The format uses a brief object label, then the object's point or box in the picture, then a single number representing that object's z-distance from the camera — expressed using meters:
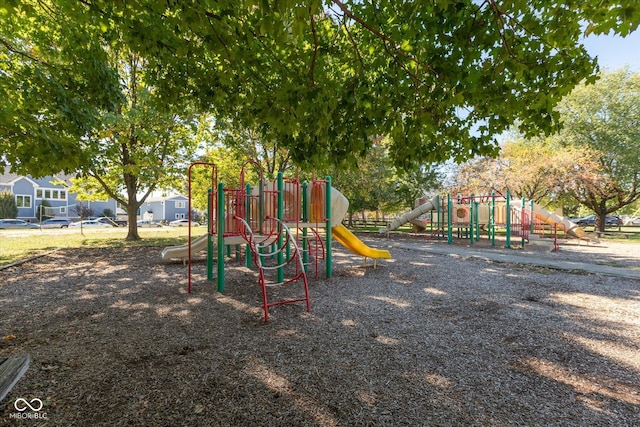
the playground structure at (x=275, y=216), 6.85
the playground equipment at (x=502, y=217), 15.47
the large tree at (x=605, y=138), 21.48
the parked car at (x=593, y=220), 44.62
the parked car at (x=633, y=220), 54.22
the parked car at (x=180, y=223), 48.74
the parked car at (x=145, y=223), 48.81
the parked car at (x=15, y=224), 34.12
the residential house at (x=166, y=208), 62.12
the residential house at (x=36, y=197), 41.72
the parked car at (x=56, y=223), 36.92
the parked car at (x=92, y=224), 39.07
